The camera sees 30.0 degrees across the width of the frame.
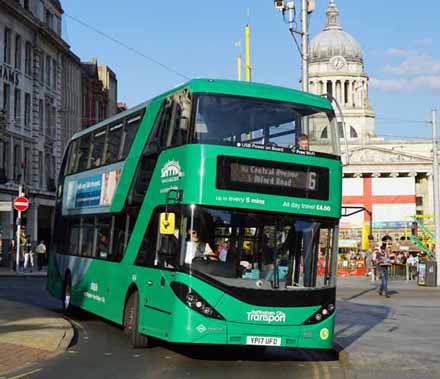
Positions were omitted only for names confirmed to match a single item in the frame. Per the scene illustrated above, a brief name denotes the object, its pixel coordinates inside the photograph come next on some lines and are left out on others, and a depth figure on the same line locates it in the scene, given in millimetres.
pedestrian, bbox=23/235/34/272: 42312
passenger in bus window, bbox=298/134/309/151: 12477
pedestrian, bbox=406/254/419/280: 46916
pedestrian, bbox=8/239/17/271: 42500
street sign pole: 38425
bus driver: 11602
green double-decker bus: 11547
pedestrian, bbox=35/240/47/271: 44375
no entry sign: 35094
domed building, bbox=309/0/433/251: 114750
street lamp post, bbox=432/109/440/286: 38281
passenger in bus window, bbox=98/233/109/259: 15430
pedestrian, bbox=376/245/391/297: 29516
